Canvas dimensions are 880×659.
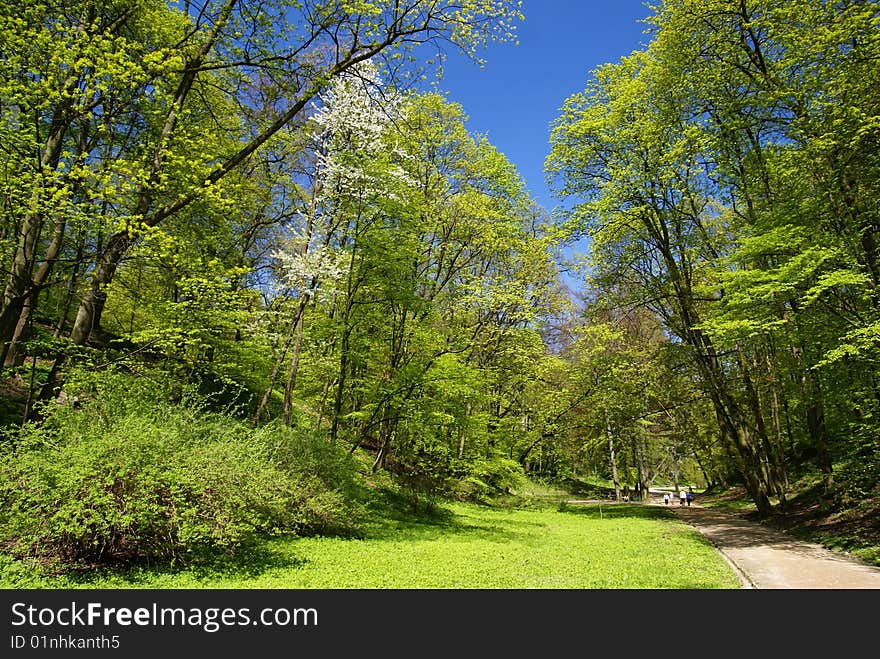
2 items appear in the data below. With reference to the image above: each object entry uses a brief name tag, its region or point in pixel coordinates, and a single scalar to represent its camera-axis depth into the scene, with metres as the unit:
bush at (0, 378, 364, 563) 5.97
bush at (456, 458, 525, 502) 14.63
